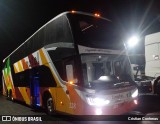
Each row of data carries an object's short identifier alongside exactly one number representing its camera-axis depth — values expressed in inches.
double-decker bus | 275.9
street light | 527.8
